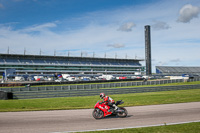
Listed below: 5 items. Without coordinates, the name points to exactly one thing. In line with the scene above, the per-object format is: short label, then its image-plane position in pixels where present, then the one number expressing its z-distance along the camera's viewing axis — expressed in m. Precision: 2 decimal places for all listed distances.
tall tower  111.38
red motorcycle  11.10
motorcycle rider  11.22
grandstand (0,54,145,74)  106.50
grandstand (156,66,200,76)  112.65
